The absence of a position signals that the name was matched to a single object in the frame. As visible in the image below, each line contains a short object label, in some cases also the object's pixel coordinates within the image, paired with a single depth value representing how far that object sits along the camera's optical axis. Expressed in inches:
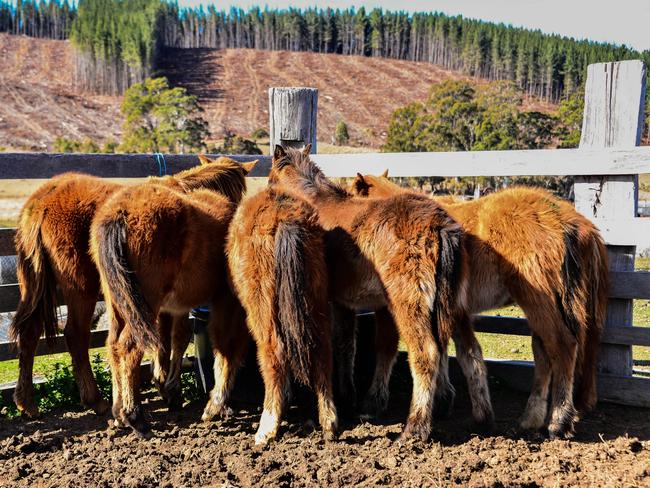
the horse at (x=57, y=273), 195.8
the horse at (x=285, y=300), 173.0
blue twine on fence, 248.1
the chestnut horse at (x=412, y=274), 169.6
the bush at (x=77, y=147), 1758.7
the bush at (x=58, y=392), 210.8
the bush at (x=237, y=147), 1680.6
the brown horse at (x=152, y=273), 172.1
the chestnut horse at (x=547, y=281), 177.9
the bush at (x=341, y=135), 2343.8
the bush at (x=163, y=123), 1695.4
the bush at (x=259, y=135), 2018.2
